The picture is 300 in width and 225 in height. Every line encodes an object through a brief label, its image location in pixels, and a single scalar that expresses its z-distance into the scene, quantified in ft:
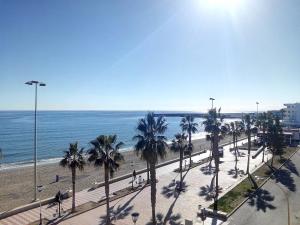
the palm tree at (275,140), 120.16
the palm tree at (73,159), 62.59
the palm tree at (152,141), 51.33
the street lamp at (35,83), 69.70
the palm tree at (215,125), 75.62
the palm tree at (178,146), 93.85
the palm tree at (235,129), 145.86
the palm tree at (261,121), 143.53
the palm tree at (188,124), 115.70
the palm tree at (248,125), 108.94
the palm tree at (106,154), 51.37
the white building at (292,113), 314.66
